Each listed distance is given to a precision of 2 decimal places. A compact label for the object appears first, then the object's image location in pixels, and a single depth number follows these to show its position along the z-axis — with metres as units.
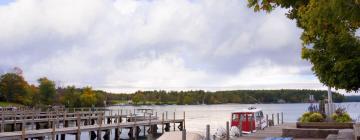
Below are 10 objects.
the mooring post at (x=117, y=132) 41.60
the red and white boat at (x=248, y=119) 35.18
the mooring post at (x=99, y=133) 38.00
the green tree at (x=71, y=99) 132.38
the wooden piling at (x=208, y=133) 18.03
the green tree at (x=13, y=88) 119.38
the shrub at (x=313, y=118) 24.08
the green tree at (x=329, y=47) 9.38
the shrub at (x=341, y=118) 25.73
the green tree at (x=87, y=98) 133.38
